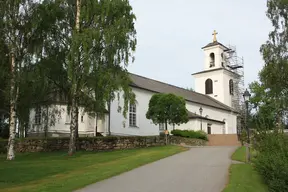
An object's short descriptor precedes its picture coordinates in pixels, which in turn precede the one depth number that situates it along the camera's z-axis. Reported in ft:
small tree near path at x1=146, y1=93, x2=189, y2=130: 101.71
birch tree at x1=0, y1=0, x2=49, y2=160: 74.84
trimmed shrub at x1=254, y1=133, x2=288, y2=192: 36.35
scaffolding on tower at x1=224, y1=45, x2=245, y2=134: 199.62
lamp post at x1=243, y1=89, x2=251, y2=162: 60.59
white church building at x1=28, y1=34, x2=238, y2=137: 114.62
